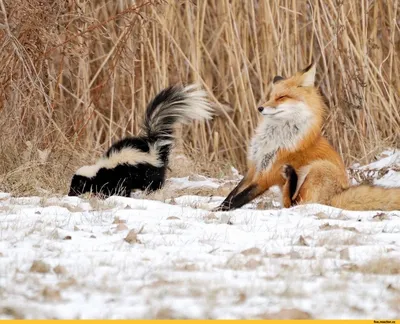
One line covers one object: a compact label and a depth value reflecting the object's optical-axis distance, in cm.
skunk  1553
